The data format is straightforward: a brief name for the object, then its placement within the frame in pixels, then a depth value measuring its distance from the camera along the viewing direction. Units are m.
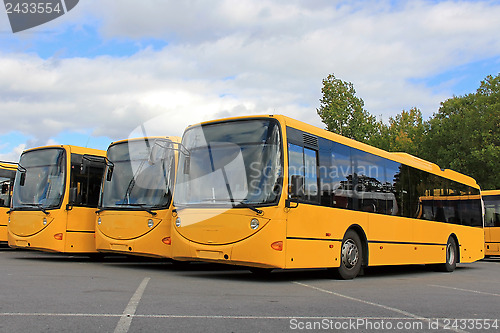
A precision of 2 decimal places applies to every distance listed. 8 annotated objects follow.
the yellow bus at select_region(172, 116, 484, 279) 10.66
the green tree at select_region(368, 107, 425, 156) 48.48
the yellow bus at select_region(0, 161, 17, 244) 19.62
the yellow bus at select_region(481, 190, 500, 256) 26.25
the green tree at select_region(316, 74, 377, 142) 40.59
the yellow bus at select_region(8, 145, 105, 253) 15.21
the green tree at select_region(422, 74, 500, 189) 40.97
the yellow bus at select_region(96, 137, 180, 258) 13.34
